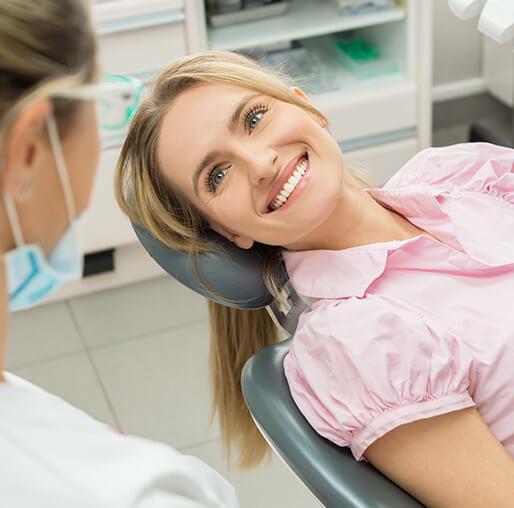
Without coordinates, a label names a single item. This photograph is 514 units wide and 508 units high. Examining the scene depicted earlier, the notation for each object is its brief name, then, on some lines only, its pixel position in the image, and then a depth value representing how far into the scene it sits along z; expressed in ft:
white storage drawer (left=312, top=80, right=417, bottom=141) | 9.06
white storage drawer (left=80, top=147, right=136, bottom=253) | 8.49
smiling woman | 3.78
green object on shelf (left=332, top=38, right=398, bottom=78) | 9.50
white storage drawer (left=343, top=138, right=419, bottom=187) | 9.32
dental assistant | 2.47
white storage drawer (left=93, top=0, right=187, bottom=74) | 7.80
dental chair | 3.75
